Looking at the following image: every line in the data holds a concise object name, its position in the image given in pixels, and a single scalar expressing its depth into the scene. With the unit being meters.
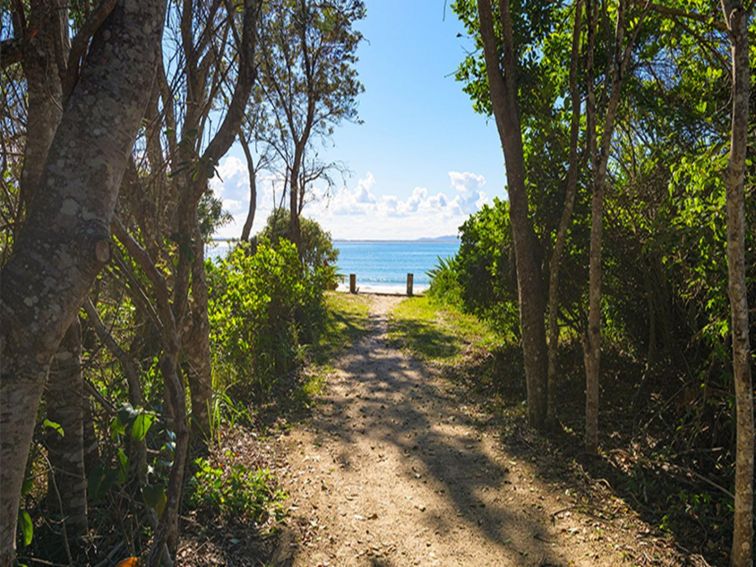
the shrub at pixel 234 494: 3.90
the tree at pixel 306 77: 12.49
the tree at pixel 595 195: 4.09
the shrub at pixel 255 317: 6.37
